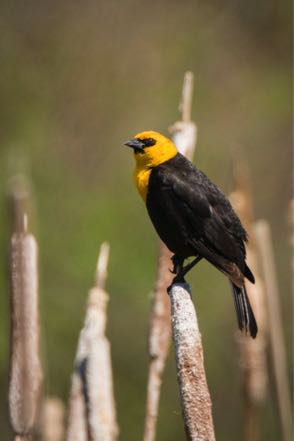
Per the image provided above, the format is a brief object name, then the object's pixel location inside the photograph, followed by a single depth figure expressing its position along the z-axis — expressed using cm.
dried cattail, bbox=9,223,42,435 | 530
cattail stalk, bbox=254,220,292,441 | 642
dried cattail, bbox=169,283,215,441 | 505
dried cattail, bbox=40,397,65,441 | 542
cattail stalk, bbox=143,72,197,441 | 661
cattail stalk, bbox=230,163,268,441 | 680
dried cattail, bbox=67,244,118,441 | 587
